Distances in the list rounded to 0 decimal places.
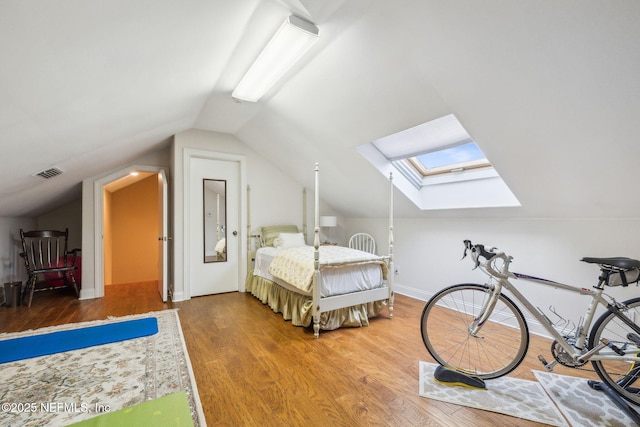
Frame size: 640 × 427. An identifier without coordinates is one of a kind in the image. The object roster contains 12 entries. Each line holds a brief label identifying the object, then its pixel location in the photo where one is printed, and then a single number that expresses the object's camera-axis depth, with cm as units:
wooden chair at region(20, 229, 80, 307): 375
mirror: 425
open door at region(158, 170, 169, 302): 390
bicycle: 171
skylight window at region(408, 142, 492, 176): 302
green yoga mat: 154
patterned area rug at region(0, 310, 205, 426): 166
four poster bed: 283
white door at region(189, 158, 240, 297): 415
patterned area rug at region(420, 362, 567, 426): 165
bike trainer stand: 161
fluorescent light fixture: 185
